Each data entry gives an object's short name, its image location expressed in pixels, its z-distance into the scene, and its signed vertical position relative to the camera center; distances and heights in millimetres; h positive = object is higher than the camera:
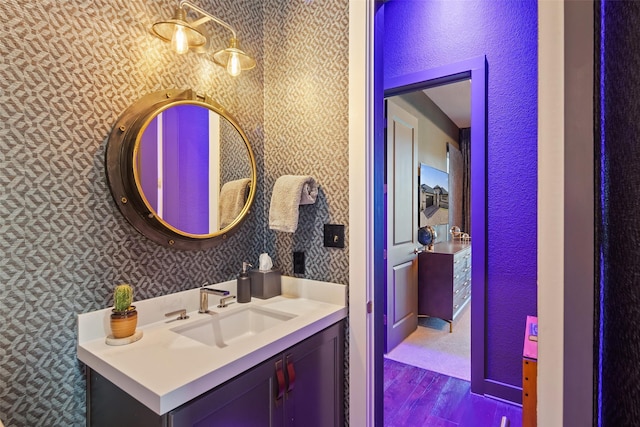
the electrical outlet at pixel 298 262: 1606 -270
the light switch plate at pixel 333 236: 1479 -123
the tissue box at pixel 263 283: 1562 -365
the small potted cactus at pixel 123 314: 1057 -351
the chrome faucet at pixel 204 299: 1353 -386
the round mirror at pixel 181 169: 1172 +178
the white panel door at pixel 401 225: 2779 -151
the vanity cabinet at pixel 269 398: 869 -602
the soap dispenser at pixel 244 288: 1521 -380
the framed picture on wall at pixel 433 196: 3559 +164
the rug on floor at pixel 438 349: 2521 -1262
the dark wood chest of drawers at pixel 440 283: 3213 -774
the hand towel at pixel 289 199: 1449 +54
